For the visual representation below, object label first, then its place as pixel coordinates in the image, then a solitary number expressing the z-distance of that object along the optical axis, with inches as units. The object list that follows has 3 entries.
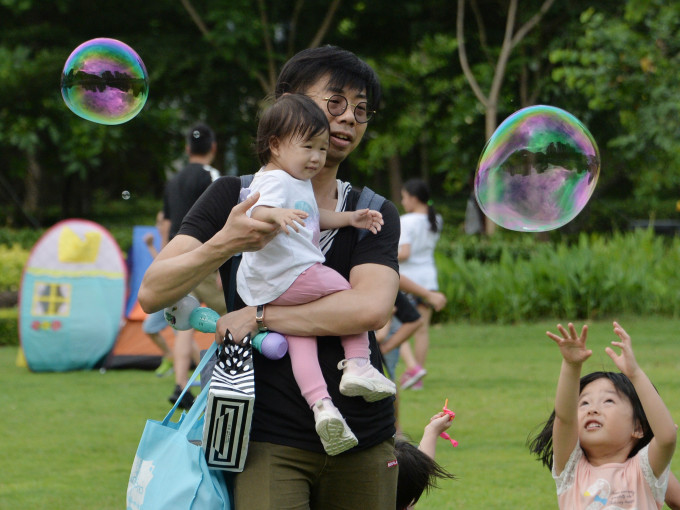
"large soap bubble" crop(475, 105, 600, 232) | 339.6
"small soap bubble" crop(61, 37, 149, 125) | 358.6
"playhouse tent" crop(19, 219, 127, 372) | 839.7
